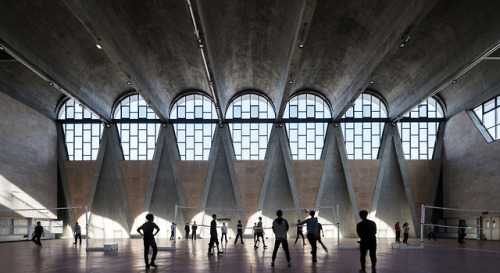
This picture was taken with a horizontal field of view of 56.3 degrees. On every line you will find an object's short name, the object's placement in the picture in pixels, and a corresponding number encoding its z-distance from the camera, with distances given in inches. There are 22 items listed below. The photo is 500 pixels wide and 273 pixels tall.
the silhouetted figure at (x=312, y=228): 630.8
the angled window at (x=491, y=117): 1362.8
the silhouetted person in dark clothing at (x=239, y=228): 1093.2
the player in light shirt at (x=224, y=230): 1074.1
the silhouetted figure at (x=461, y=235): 1122.7
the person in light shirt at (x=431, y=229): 1374.9
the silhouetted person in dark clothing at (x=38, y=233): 1009.2
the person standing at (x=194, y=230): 1391.0
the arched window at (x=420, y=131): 1708.9
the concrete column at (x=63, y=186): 1643.7
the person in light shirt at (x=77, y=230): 1121.1
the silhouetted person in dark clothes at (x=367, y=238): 464.1
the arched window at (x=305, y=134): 1724.9
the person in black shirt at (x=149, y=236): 524.5
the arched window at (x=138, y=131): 1721.2
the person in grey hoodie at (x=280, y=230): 551.6
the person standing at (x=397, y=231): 1220.5
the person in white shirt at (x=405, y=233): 1120.5
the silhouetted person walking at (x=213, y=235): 711.7
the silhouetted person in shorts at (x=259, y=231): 1000.9
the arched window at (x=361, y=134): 1721.2
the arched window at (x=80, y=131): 1706.8
